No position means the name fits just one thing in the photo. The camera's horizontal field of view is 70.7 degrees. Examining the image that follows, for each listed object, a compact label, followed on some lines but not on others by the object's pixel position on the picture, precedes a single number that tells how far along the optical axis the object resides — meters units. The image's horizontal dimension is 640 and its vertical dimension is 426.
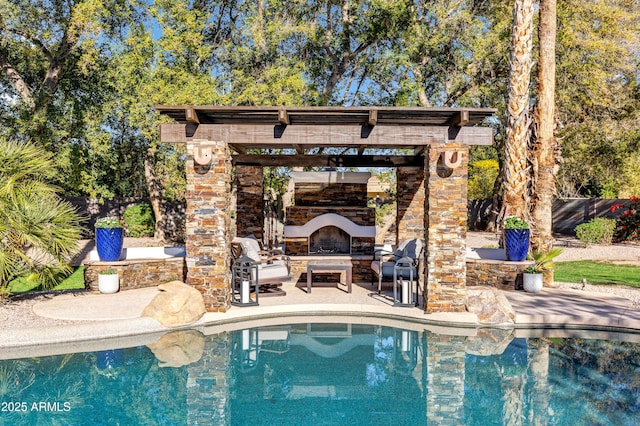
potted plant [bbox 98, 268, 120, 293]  9.21
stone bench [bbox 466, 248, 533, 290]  9.80
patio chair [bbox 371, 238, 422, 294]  9.32
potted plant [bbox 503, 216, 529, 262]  9.86
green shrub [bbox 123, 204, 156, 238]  19.84
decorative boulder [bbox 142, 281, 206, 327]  7.27
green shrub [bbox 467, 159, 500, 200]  26.73
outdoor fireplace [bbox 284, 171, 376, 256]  11.11
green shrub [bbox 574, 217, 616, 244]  17.72
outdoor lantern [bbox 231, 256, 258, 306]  8.37
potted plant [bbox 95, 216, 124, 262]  9.56
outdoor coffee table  9.32
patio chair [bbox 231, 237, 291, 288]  9.02
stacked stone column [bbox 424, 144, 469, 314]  7.81
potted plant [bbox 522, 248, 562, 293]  9.52
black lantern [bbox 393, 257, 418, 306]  8.38
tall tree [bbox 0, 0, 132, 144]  14.90
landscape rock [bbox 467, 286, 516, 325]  7.52
